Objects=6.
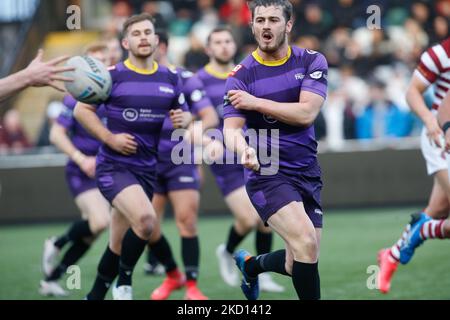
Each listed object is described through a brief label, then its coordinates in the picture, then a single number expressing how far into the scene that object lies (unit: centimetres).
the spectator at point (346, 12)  1831
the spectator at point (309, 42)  1719
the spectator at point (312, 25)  1797
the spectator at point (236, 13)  1848
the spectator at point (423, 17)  1781
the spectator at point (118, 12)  1801
